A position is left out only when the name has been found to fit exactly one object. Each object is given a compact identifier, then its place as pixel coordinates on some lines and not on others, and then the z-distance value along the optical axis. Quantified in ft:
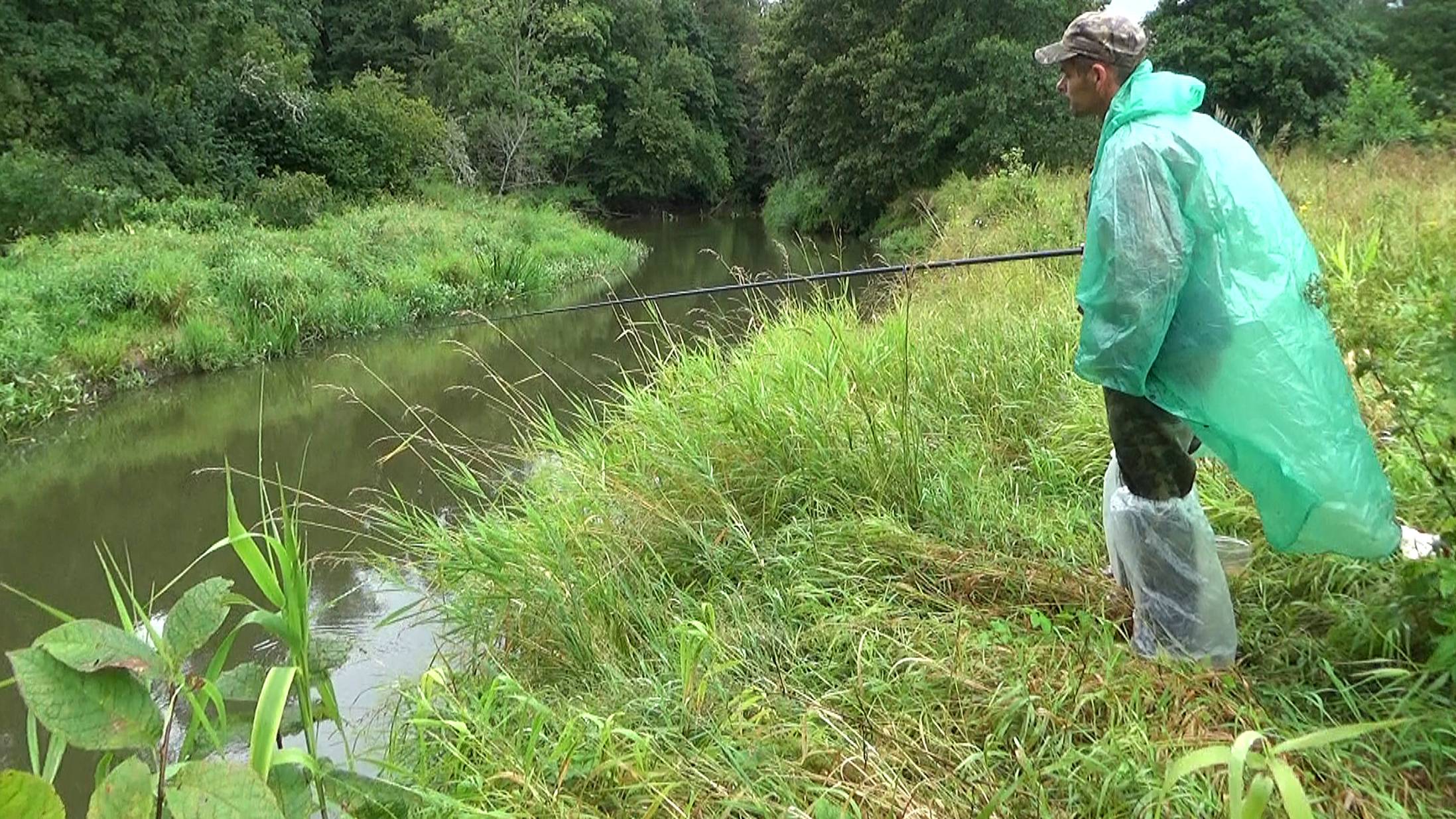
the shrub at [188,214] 41.73
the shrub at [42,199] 34.35
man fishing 5.73
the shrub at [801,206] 73.92
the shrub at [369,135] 59.82
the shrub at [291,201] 46.39
